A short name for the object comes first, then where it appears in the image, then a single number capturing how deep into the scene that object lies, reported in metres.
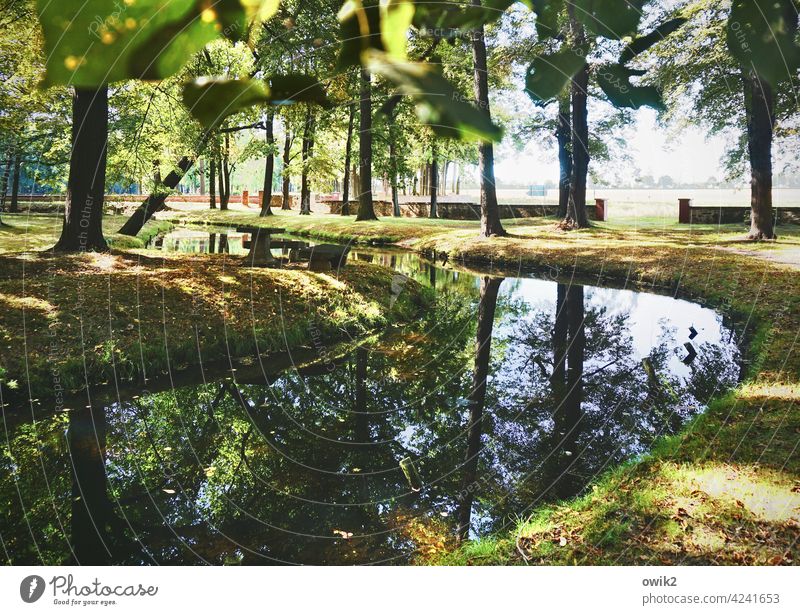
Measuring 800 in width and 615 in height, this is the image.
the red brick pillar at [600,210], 21.07
